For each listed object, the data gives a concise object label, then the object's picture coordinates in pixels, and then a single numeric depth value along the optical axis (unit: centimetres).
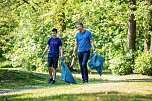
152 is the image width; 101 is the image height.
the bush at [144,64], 2697
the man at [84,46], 1443
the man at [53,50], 1564
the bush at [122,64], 2862
